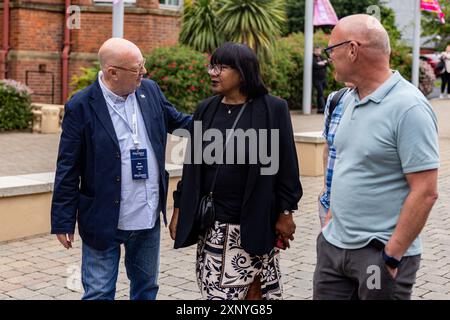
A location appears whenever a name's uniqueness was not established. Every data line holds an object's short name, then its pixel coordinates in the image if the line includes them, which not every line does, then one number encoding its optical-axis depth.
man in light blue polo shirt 2.99
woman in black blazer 3.88
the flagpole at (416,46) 24.23
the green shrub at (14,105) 14.92
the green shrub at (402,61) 26.35
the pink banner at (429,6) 24.05
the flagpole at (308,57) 20.31
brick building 18.50
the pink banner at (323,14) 20.86
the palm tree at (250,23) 19.14
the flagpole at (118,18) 9.87
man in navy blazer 4.04
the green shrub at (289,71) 19.84
